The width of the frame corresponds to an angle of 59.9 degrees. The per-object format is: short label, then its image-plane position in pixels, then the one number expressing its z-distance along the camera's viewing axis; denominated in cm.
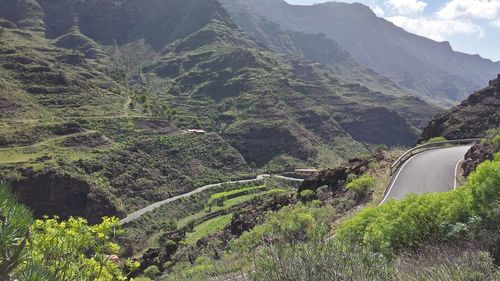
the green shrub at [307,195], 2766
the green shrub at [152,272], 2820
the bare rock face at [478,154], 2109
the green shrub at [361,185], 2378
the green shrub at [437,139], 3787
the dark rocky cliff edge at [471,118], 3984
